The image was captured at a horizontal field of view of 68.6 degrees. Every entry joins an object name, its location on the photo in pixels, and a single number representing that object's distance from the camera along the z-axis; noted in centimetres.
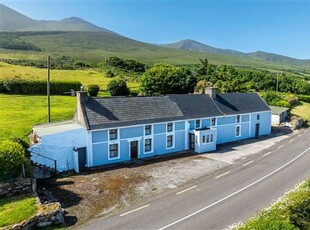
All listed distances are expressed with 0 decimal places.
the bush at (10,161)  1420
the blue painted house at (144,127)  2054
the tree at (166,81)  4904
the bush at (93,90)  4051
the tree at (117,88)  4144
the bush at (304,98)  5698
